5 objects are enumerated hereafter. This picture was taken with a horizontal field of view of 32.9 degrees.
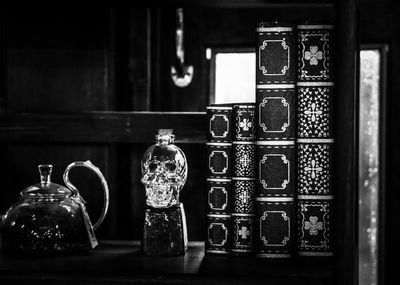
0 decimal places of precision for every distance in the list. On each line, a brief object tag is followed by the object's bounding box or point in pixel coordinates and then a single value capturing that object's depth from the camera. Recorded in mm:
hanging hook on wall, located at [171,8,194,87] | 1579
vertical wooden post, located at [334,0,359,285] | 1028
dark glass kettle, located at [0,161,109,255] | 1179
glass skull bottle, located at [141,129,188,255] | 1200
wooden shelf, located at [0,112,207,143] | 1528
